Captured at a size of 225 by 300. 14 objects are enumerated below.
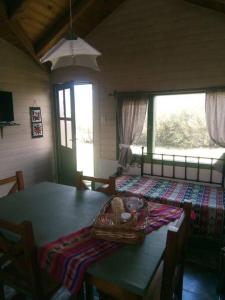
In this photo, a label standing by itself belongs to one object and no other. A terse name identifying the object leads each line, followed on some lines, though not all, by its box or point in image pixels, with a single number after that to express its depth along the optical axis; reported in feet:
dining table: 3.44
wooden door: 12.46
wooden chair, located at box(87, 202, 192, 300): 3.38
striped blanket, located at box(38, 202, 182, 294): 3.66
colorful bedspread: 7.63
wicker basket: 4.22
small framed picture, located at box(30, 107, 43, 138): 12.61
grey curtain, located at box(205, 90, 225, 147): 9.35
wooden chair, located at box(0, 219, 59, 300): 3.83
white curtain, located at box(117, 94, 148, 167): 10.98
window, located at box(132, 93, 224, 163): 10.02
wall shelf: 10.68
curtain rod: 9.48
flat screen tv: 10.71
